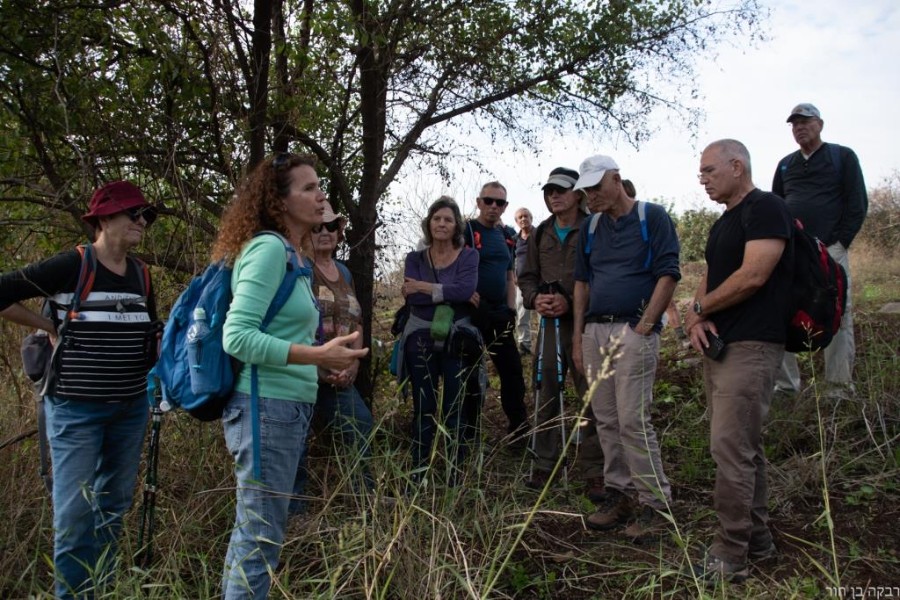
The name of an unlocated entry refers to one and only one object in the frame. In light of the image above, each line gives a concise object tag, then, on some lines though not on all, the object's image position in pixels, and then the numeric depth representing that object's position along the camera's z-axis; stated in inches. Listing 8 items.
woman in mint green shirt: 91.5
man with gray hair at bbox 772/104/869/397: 202.4
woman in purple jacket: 177.2
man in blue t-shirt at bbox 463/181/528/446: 204.2
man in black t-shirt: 129.0
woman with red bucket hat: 121.4
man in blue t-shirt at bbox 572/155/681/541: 155.0
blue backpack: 95.6
